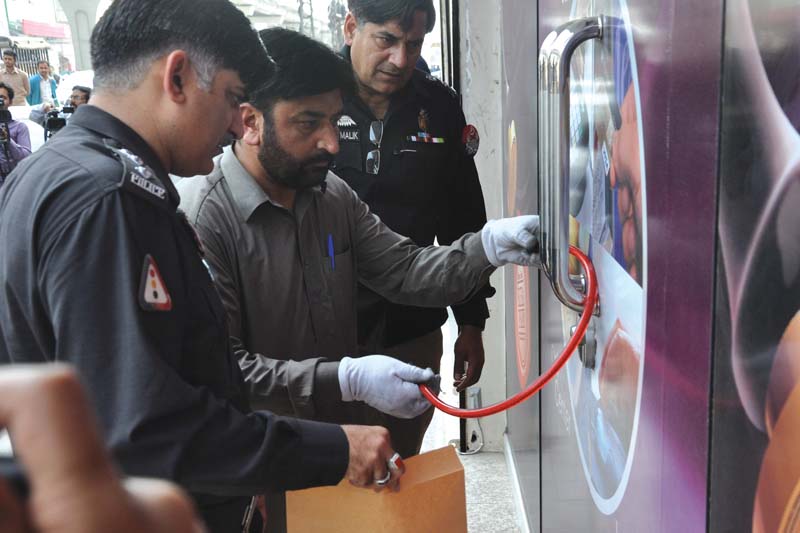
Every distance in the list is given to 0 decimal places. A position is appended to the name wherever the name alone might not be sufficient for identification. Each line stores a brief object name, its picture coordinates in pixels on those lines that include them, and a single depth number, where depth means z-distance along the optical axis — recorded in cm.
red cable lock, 138
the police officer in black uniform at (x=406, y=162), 257
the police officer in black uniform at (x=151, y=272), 109
